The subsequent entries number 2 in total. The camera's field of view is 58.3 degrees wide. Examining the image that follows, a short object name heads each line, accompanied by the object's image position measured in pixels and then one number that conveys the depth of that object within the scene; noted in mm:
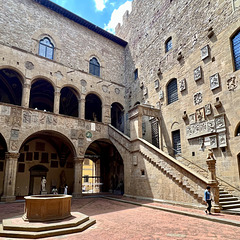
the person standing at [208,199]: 8555
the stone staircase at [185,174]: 9703
